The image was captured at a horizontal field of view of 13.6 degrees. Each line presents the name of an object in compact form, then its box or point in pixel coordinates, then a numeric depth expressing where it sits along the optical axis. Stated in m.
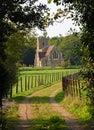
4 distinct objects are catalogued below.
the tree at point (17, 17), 19.06
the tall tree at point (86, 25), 18.45
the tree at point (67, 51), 153.46
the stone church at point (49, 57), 154.12
